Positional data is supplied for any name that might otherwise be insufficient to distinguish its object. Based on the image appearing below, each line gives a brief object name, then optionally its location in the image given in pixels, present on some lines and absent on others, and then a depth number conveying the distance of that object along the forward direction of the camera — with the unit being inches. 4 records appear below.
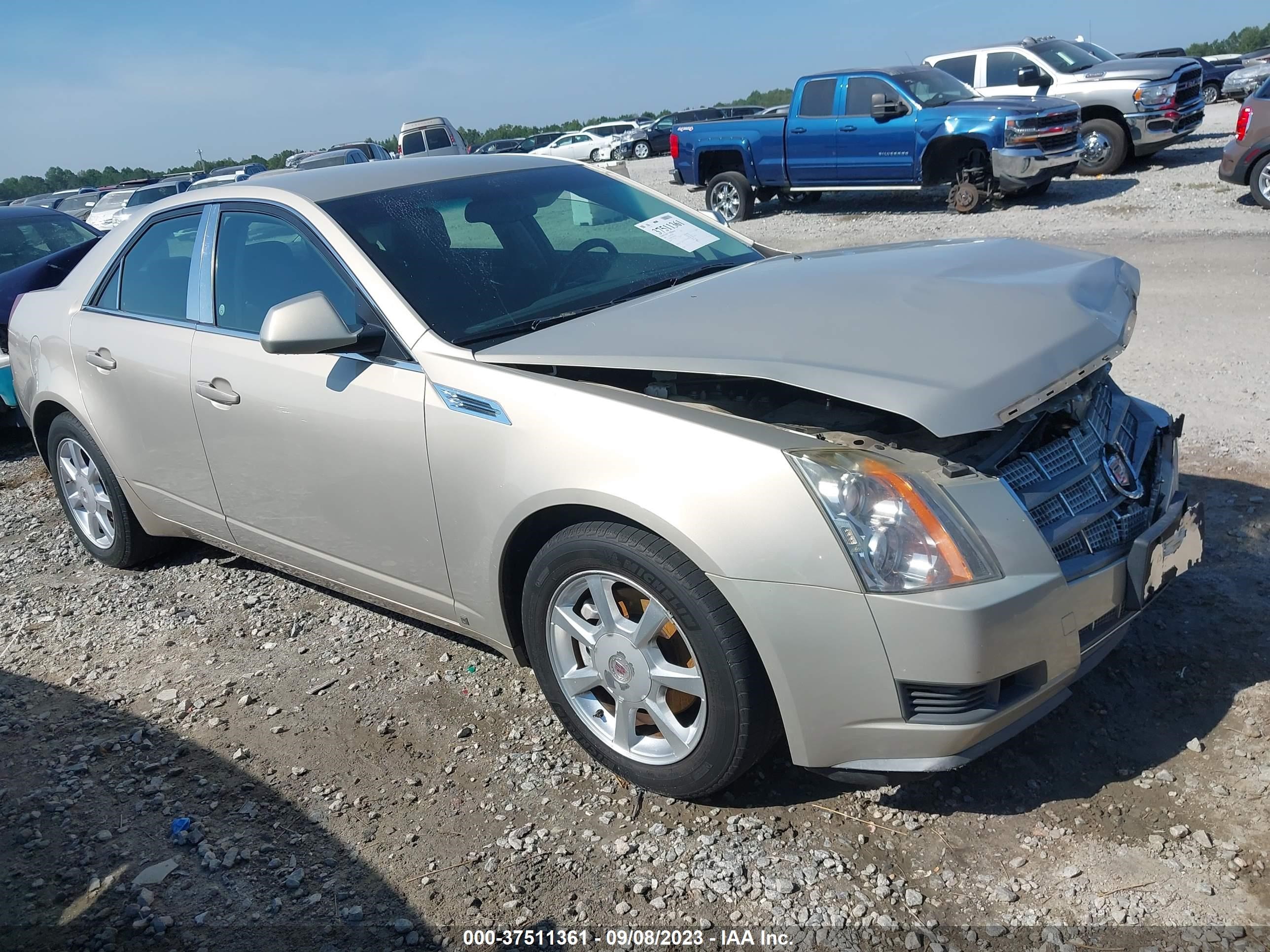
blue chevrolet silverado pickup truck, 506.3
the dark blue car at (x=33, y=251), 281.1
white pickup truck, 560.7
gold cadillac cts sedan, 93.7
